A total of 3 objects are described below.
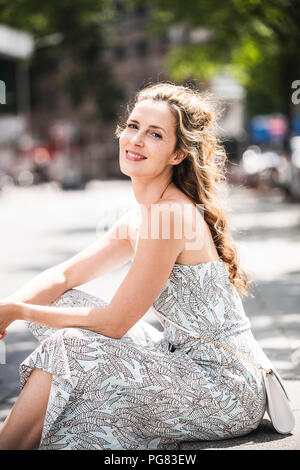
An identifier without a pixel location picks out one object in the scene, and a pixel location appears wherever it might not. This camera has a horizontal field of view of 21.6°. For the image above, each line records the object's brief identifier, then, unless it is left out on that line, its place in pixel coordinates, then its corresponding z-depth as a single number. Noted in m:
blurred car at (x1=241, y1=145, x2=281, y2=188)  29.14
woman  2.95
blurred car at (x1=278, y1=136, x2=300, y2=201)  22.17
